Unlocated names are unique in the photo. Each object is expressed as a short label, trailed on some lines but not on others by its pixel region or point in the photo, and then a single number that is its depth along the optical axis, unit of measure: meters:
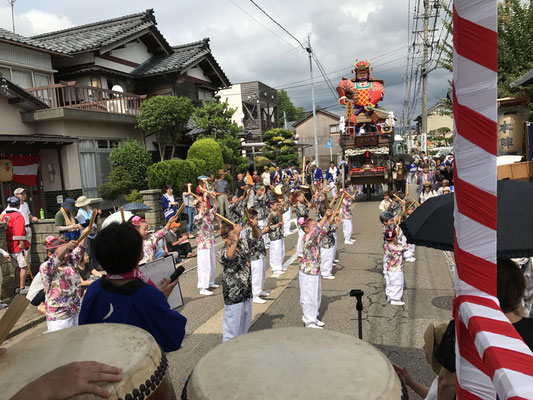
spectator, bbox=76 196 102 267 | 8.34
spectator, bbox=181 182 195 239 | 12.25
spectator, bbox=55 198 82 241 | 7.02
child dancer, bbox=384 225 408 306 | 6.16
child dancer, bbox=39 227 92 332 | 4.34
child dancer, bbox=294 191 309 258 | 7.65
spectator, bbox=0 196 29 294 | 7.52
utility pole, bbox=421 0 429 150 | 23.33
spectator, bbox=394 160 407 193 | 18.23
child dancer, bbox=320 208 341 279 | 7.86
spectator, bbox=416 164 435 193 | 15.60
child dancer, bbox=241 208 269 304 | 6.72
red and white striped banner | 11.84
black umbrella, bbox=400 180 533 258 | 2.27
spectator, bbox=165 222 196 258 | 7.46
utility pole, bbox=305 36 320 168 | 22.55
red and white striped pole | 1.18
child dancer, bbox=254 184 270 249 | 11.50
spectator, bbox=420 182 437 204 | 11.34
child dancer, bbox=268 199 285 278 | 8.42
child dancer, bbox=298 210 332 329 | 5.48
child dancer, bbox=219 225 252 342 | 4.63
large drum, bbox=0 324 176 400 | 1.67
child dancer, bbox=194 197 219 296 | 7.33
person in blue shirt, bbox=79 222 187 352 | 2.29
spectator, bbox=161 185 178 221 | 11.32
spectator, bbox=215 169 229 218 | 12.89
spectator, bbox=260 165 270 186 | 16.49
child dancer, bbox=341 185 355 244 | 10.70
